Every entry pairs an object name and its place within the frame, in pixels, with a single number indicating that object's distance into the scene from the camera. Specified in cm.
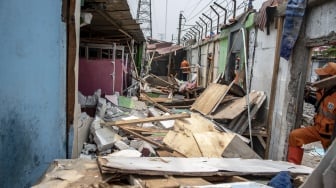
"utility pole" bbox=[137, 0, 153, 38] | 5134
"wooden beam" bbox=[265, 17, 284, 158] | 659
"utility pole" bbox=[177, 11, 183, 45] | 4187
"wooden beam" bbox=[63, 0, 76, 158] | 354
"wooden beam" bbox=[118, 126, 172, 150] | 537
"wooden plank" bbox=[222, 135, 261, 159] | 552
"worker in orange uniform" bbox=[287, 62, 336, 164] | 493
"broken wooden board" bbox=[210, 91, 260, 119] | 776
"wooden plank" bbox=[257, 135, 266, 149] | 738
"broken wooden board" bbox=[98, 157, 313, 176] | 269
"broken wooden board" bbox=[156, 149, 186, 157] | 517
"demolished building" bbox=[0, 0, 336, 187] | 322
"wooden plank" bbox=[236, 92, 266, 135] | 758
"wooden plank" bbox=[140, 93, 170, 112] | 925
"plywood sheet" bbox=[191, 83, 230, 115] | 870
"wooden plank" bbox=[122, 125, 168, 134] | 616
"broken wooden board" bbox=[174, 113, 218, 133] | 654
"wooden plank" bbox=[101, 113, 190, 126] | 596
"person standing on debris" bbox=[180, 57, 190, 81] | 2156
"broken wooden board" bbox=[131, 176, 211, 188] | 249
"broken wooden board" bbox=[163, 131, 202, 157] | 541
